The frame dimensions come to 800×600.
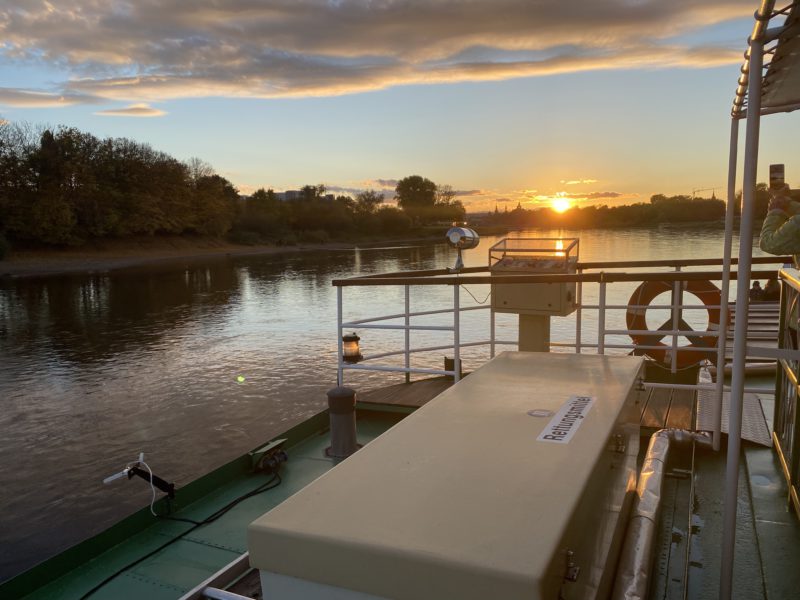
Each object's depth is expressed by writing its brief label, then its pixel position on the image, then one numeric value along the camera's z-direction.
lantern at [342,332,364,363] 6.75
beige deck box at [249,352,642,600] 1.21
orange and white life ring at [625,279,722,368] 7.23
